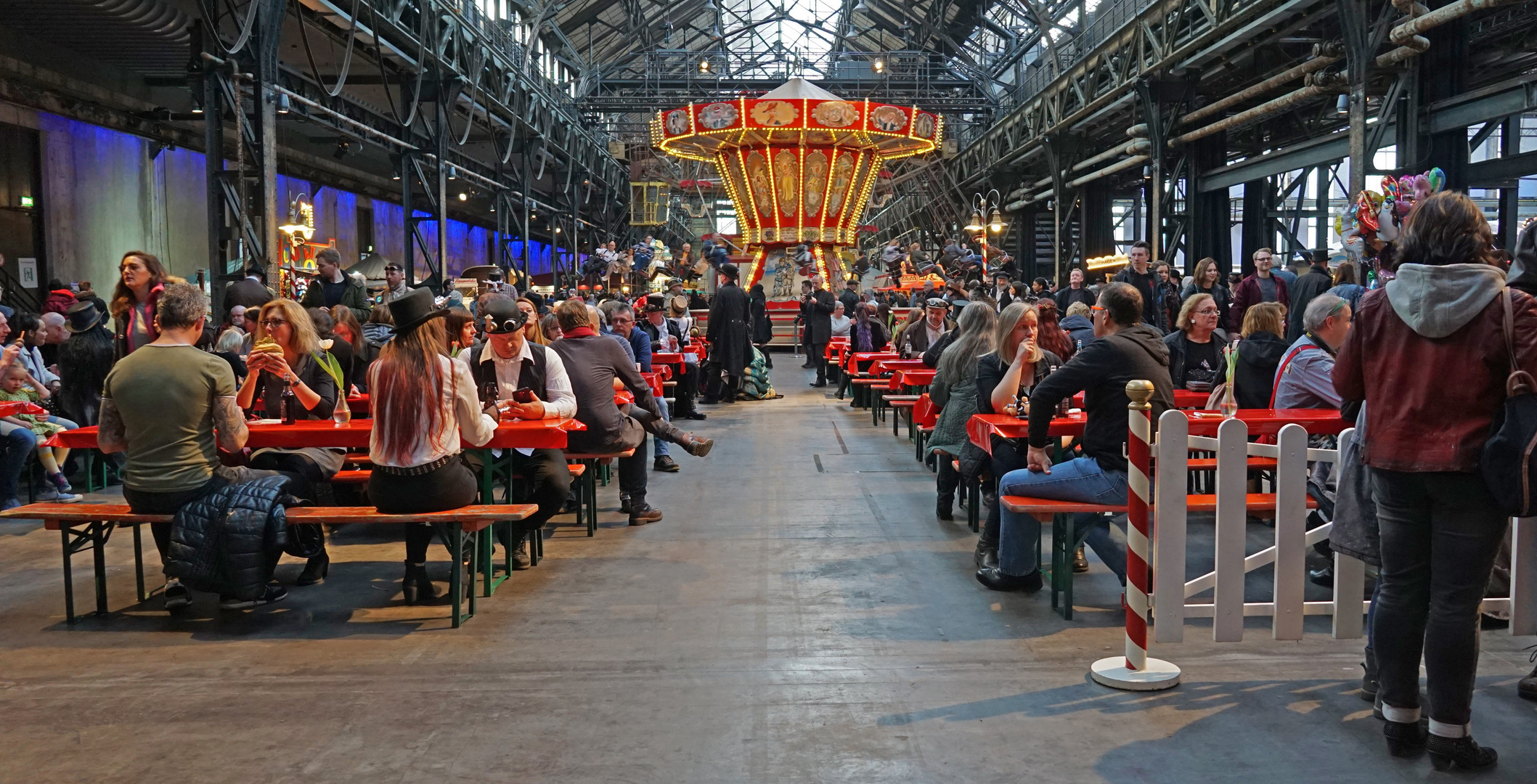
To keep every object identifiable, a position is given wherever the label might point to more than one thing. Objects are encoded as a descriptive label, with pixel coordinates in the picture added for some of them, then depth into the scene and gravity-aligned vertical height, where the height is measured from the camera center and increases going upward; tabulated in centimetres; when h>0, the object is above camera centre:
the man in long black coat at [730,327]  1362 +13
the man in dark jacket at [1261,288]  1090 +39
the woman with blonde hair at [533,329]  696 +7
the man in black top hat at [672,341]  1212 -2
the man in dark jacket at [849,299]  1894 +61
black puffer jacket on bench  491 -83
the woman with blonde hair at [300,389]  583 -23
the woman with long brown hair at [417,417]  492 -31
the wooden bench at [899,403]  989 -58
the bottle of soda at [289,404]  600 -31
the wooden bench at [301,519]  491 -75
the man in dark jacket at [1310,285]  1084 +40
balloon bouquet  729 +78
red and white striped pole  409 -85
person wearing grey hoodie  321 -33
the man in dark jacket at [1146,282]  1172 +50
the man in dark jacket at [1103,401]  489 -30
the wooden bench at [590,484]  688 -86
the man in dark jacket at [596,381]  660 -24
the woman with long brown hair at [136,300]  681 +29
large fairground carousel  2392 +389
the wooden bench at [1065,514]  487 -77
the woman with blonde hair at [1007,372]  581 -20
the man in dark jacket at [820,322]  1678 +21
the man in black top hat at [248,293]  1001 +45
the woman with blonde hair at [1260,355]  668 -15
